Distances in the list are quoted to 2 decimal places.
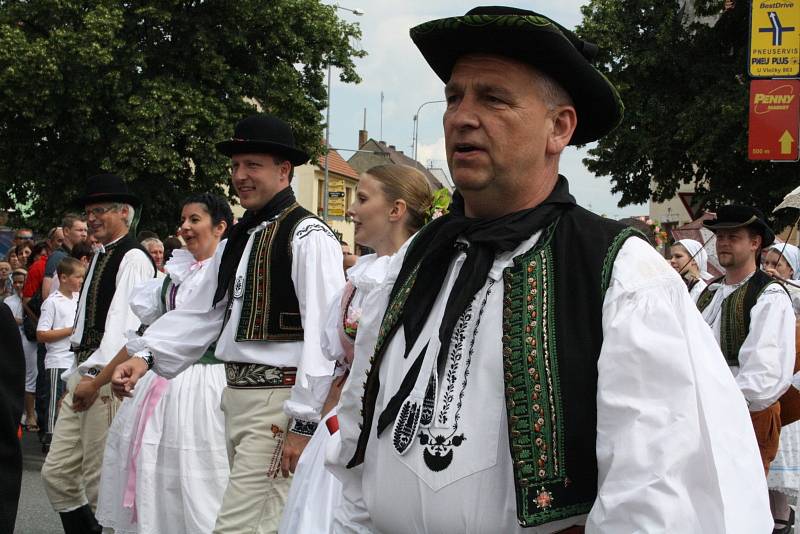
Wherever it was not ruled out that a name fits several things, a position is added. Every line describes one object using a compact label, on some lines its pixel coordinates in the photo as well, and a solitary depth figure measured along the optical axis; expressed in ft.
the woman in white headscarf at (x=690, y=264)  29.91
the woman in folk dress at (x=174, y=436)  17.89
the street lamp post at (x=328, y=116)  101.65
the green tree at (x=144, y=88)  81.20
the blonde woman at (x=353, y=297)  14.44
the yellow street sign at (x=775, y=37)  41.04
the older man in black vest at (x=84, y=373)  20.49
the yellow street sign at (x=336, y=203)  157.60
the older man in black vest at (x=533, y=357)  6.12
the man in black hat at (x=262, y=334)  14.37
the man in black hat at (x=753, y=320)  21.09
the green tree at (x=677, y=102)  79.82
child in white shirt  32.48
